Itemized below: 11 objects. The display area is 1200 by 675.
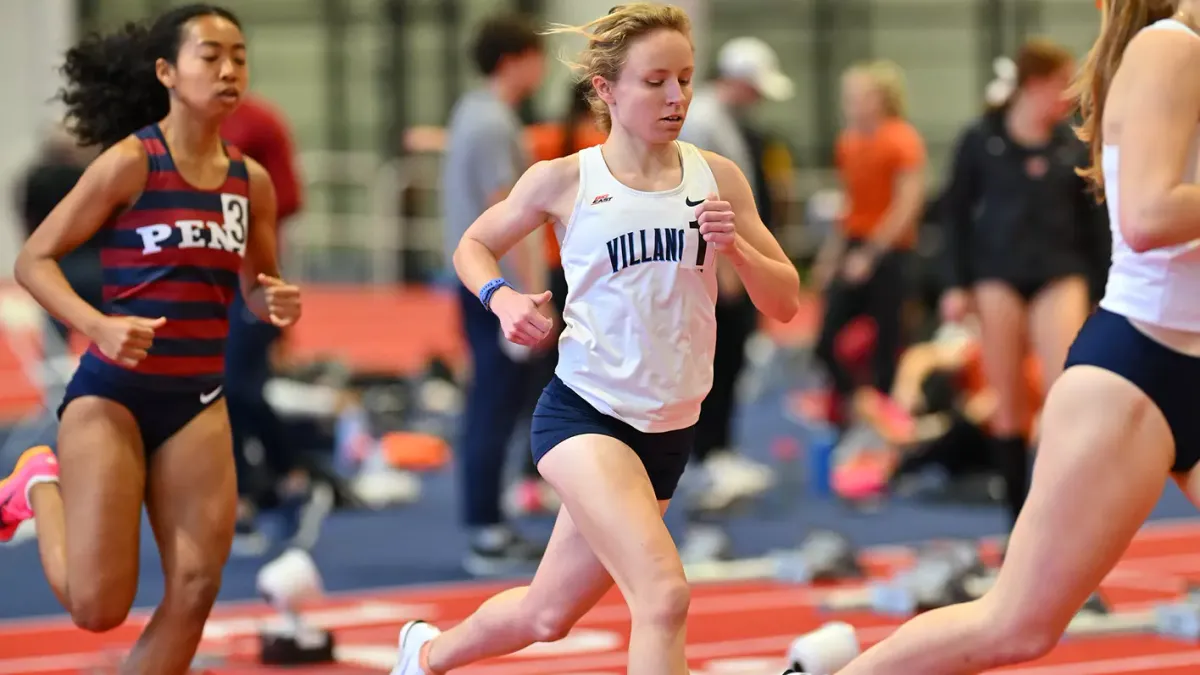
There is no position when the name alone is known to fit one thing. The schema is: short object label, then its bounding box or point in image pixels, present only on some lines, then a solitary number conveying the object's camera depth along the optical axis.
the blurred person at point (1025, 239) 14.49
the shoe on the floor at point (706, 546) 16.28
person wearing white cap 17.75
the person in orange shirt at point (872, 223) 22.17
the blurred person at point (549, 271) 17.72
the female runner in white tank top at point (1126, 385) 7.59
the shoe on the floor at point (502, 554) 16.27
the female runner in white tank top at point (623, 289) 8.77
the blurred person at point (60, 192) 18.89
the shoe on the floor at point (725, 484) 18.17
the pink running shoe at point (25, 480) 10.68
